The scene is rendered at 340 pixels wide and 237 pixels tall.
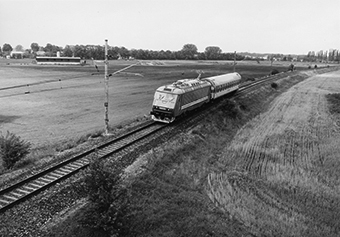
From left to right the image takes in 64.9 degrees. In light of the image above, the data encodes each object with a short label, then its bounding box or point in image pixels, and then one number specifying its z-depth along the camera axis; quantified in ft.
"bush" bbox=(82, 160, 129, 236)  36.63
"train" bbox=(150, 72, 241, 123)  80.64
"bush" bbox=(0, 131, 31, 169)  58.75
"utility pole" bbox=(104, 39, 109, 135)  71.87
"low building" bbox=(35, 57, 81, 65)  431.43
